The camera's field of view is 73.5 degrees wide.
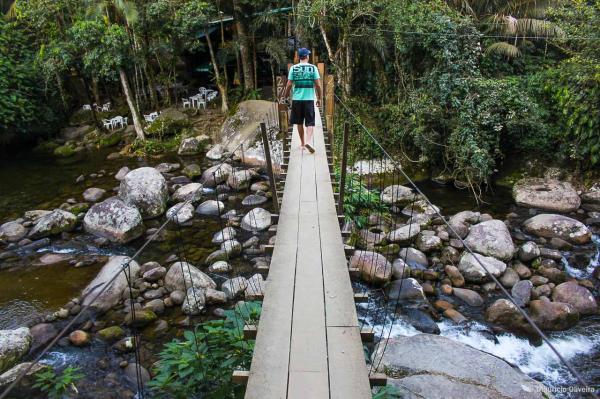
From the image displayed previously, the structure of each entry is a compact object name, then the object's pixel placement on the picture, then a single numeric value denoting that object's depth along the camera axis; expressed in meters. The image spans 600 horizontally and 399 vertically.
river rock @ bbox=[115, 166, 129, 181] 9.55
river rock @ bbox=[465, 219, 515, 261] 6.04
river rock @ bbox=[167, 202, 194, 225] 7.44
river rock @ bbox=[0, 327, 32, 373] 4.26
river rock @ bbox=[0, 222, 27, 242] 7.06
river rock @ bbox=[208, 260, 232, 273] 5.95
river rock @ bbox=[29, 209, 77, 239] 7.05
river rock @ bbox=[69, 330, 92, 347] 4.63
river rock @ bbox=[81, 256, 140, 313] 5.19
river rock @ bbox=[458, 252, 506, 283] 5.64
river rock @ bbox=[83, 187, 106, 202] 8.53
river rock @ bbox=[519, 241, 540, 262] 6.00
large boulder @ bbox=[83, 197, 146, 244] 6.80
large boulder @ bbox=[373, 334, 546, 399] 3.46
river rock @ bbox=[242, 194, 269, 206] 7.90
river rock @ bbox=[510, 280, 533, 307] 5.18
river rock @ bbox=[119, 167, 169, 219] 7.61
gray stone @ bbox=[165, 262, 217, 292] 5.43
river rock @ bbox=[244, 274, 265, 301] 5.19
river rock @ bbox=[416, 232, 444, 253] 6.38
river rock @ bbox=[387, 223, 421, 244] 6.56
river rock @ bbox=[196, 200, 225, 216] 7.76
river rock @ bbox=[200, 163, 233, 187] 8.77
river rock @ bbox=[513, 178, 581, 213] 7.43
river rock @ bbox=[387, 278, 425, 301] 5.33
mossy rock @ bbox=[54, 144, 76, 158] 11.51
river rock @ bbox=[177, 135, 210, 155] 10.79
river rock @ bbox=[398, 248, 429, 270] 6.04
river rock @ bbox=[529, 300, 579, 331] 4.78
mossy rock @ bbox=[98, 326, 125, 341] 4.69
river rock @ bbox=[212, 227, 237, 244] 6.70
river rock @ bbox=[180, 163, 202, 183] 9.39
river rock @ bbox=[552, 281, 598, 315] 5.02
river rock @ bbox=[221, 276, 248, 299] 5.34
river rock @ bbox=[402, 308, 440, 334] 4.83
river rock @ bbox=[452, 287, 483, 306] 5.27
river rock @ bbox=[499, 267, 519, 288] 5.56
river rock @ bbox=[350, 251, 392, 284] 5.59
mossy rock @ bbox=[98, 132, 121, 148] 11.84
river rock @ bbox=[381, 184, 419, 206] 7.94
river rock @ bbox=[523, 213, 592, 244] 6.46
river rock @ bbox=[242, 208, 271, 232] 7.01
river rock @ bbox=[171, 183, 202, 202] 8.19
